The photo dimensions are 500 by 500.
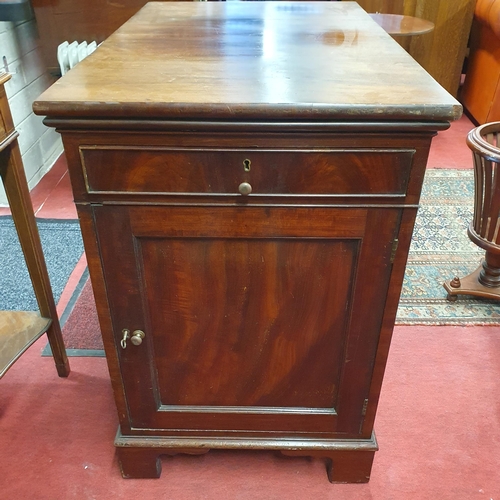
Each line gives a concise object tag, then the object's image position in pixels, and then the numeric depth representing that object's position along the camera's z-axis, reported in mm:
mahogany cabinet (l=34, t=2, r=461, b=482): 727
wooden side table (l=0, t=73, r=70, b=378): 1119
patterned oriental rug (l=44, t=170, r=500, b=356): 1621
